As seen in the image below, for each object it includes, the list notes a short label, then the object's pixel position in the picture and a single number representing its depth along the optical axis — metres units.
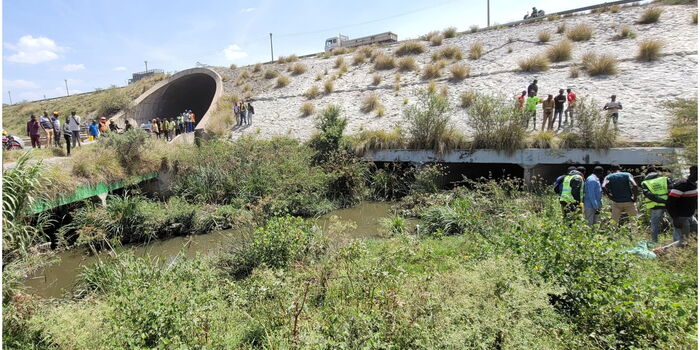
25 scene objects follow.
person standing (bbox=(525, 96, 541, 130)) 12.48
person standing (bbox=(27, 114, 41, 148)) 13.56
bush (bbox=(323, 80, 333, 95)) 21.67
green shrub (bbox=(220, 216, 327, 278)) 6.88
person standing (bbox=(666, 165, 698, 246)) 5.97
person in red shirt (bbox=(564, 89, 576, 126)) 12.56
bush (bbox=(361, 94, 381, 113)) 18.42
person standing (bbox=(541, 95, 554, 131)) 12.61
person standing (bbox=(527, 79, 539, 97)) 13.73
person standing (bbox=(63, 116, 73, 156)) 12.45
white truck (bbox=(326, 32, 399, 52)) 30.89
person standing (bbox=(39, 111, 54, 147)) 13.75
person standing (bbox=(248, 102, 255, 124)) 20.59
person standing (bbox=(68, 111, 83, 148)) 13.40
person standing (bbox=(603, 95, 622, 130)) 11.53
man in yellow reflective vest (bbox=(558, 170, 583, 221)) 7.48
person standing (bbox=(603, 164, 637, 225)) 7.26
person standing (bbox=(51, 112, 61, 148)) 13.85
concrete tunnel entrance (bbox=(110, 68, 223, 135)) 23.89
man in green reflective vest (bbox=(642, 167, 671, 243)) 6.43
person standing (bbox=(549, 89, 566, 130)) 12.54
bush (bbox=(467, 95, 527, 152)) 11.95
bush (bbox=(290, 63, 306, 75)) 25.68
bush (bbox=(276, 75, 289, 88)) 24.48
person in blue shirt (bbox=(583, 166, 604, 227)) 7.31
